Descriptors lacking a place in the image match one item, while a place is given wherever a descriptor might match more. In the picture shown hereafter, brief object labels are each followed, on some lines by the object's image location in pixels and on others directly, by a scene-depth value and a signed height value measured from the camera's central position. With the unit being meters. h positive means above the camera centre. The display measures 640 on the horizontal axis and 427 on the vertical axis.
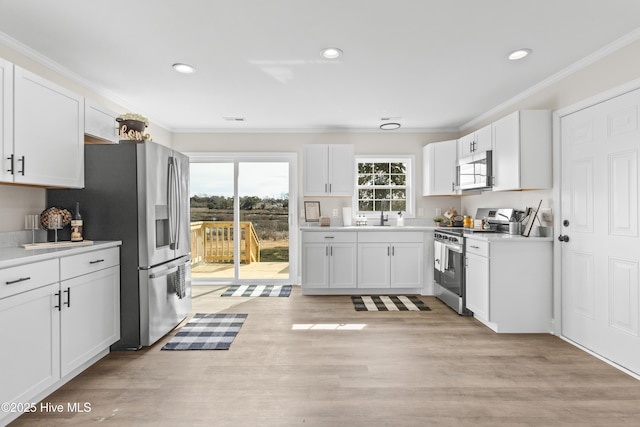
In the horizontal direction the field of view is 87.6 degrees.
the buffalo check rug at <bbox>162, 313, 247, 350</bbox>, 3.01 -1.19
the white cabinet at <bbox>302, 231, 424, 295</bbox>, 4.76 -0.68
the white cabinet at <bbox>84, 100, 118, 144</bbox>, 3.00 +0.87
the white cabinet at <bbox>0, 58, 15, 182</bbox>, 2.15 +0.62
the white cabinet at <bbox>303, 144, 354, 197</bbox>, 5.04 +0.65
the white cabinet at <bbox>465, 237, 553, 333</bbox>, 3.32 -0.73
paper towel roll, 5.16 -0.05
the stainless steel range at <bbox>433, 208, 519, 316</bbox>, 3.90 -0.51
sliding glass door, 5.40 +0.03
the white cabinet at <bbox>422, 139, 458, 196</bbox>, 4.88 +0.67
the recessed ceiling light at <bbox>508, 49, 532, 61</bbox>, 2.72 +1.32
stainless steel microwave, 3.95 +0.52
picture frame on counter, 5.28 +0.01
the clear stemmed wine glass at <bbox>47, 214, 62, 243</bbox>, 2.71 -0.07
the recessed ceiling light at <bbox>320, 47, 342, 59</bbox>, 2.68 +1.31
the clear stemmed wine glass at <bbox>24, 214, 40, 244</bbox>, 2.73 -0.08
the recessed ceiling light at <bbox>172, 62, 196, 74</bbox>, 2.98 +1.32
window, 5.46 +0.47
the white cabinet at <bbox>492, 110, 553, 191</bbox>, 3.33 +0.64
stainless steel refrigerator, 2.89 +0.00
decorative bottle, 2.75 -0.13
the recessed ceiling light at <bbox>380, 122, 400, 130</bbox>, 4.65 +1.24
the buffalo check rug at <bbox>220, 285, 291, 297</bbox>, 4.78 -1.17
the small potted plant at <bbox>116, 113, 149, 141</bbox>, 3.20 +0.84
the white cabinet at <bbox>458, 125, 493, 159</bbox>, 3.97 +0.90
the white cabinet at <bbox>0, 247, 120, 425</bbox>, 1.88 -0.71
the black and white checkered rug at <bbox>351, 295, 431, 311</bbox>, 4.16 -1.19
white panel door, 2.51 -0.14
